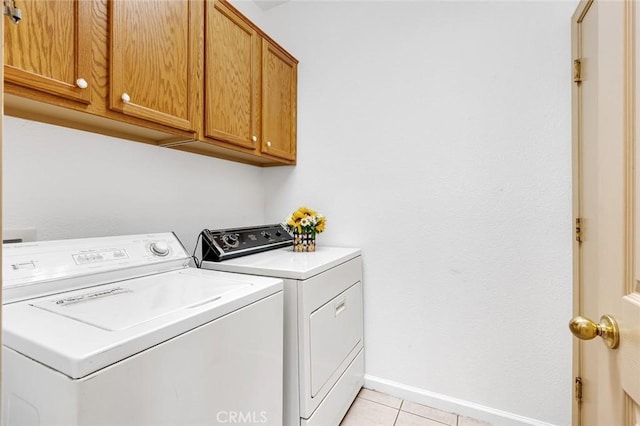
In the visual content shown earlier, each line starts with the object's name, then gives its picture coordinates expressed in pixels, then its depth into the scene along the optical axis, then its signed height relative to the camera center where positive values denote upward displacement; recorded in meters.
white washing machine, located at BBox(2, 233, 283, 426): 0.61 -0.30
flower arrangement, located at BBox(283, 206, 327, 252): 1.87 -0.09
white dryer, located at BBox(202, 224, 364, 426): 1.26 -0.49
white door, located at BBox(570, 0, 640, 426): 0.56 -0.01
